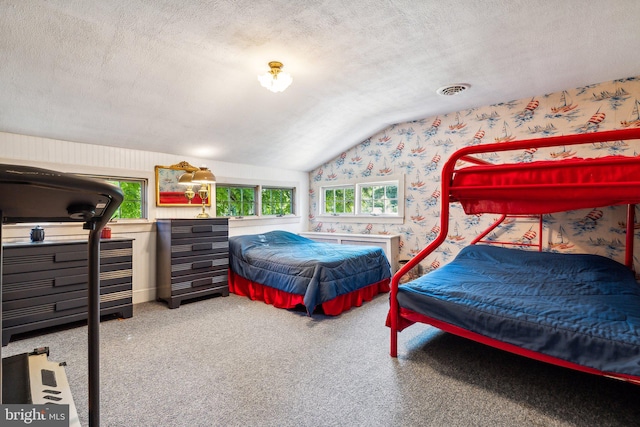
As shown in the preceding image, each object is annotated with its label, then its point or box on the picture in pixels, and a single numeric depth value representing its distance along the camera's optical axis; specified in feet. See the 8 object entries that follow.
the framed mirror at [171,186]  12.32
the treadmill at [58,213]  1.73
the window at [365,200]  15.11
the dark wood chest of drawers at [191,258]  11.33
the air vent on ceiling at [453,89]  10.50
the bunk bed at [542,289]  5.25
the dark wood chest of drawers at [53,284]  8.26
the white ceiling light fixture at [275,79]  8.22
